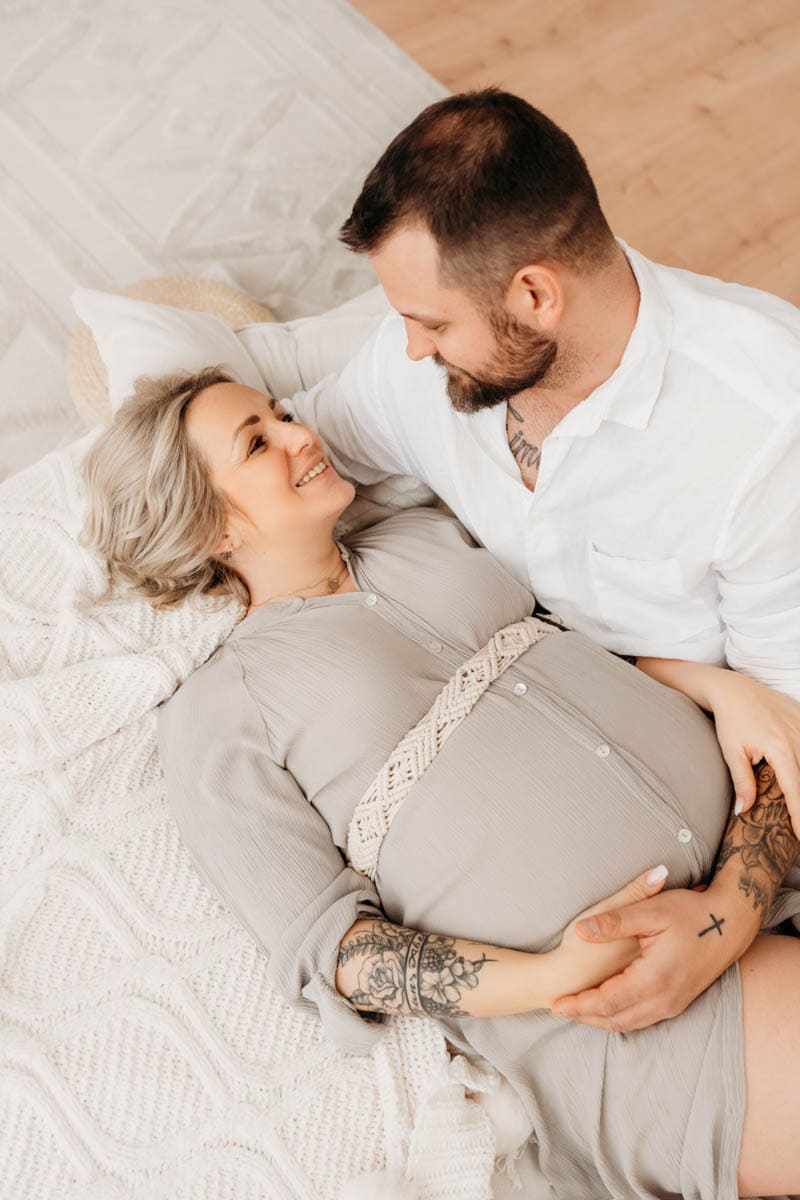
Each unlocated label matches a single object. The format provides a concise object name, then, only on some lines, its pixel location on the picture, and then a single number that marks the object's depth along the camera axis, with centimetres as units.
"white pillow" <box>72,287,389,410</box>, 202
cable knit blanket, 142
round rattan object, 231
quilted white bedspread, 265
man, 141
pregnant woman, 145
